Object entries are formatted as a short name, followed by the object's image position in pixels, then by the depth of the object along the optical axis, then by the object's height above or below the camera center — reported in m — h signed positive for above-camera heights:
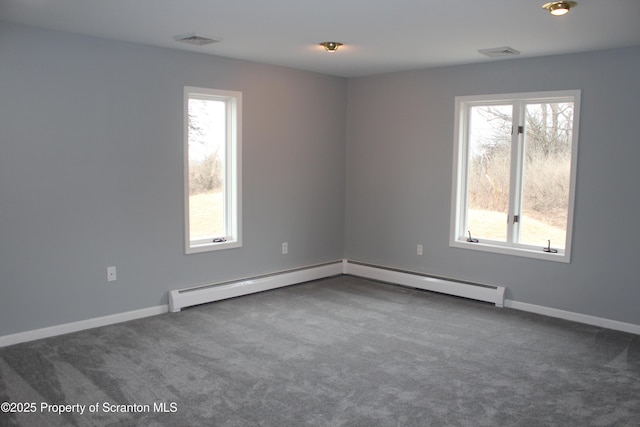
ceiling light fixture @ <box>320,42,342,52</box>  4.32 +1.01
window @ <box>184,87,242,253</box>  4.97 +0.00
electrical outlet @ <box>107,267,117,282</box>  4.42 -0.87
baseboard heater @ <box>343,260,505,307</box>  5.14 -1.14
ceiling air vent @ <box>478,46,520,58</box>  4.45 +1.02
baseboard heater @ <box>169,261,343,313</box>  4.81 -1.15
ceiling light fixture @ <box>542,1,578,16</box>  3.06 +0.96
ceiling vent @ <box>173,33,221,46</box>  4.10 +1.00
